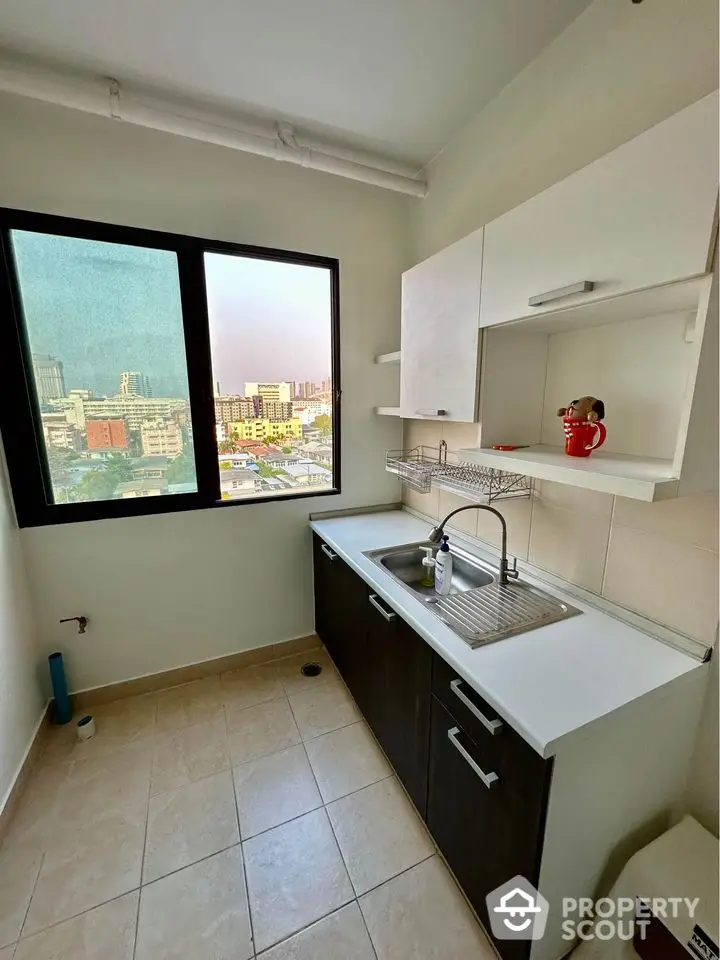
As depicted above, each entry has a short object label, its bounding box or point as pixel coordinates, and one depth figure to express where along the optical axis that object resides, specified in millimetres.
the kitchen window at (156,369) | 1633
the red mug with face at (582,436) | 1157
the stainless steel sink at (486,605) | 1198
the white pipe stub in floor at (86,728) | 1769
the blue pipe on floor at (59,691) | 1797
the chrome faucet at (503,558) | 1470
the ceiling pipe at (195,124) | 1351
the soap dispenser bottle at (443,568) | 1600
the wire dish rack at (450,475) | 1537
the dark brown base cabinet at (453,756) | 902
